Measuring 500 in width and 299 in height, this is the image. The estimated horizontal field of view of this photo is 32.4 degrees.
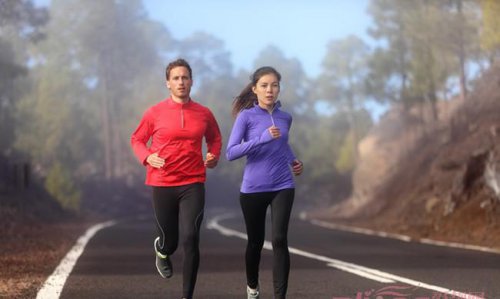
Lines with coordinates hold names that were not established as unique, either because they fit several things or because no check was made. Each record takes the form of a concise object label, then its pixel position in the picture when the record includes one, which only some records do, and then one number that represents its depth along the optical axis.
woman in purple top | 7.45
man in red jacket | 7.66
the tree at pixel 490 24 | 30.96
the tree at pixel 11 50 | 43.12
